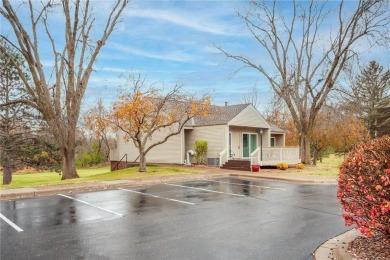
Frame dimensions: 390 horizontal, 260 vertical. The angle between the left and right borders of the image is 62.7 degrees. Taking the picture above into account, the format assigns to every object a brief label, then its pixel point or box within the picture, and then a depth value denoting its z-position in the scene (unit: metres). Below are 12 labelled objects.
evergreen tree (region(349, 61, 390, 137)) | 38.80
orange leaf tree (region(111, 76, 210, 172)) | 19.98
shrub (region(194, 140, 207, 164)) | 25.55
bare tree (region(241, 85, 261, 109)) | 53.06
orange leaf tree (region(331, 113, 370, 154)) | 34.28
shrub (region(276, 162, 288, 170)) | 24.06
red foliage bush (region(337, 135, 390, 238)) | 4.37
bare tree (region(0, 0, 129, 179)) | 19.91
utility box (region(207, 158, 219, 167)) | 25.12
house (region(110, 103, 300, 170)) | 24.71
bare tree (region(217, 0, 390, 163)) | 27.97
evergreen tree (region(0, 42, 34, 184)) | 23.35
